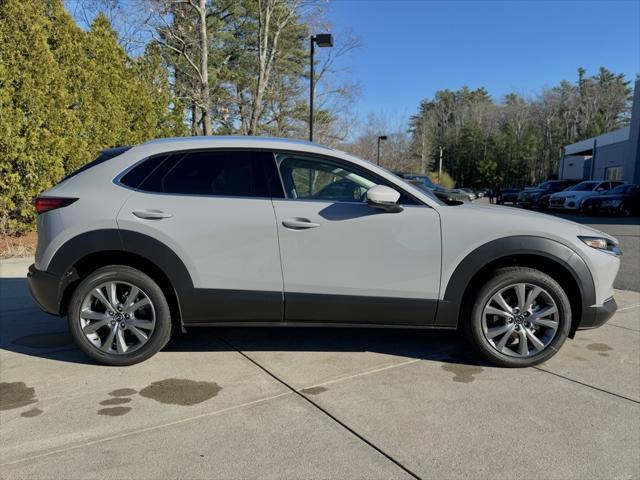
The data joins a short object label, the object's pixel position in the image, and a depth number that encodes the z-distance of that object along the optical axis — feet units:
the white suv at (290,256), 11.83
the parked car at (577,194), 74.85
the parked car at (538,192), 96.89
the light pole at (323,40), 47.73
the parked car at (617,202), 67.87
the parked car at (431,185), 53.65
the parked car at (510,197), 114.21
